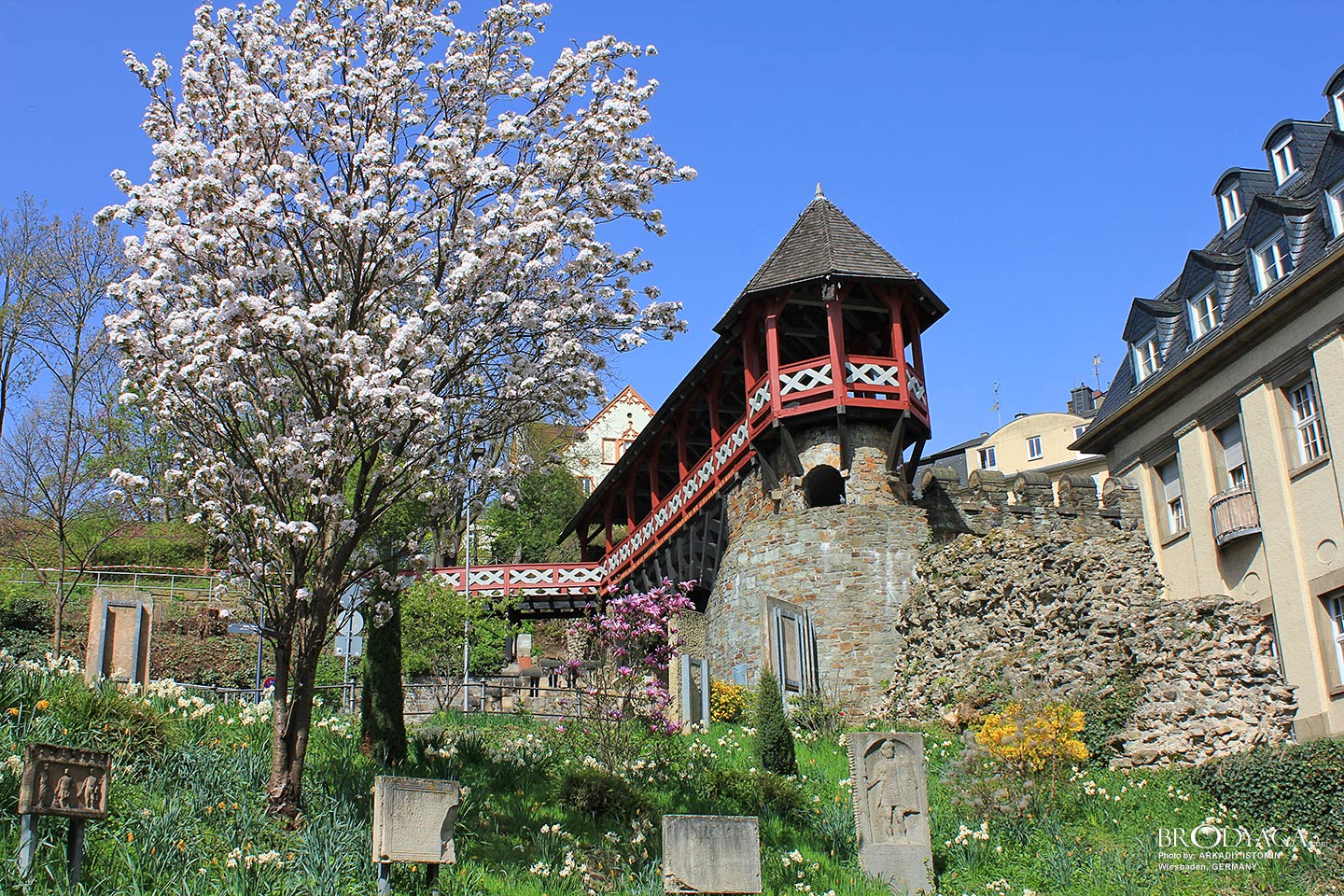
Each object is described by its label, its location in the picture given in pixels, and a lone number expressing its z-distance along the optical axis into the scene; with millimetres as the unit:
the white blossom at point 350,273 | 9508
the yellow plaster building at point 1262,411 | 18094
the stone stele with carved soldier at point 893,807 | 10938
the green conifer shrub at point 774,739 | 14891
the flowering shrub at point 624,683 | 14094
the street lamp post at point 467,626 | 30125
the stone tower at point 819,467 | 22469
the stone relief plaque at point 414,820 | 8164
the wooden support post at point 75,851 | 7340
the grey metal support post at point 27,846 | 7324
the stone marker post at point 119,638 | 13898
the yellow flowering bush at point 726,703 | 20297
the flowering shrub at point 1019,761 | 12609
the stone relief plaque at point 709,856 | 8625
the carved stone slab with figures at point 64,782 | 7269
